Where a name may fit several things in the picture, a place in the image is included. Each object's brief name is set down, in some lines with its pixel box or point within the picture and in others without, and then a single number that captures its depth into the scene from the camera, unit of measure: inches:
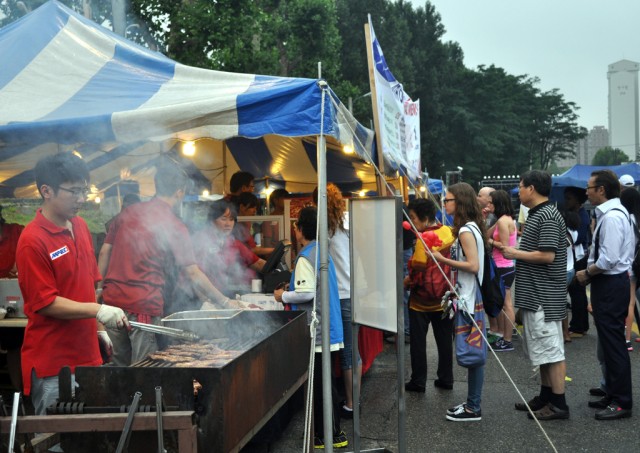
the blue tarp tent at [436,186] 815.7
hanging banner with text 214.2
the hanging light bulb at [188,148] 252.6
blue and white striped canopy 159.6
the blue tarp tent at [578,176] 736.8
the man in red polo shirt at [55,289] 117.0
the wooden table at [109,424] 91.0
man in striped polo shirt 185.6
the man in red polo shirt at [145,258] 165.0
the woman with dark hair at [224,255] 217.0
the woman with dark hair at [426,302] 223.3
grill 97.9
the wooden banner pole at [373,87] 208.5
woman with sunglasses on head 282.5
